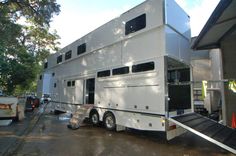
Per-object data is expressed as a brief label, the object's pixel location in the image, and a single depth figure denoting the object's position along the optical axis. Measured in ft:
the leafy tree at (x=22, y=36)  38.70
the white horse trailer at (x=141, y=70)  19.19
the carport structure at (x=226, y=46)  22.63
